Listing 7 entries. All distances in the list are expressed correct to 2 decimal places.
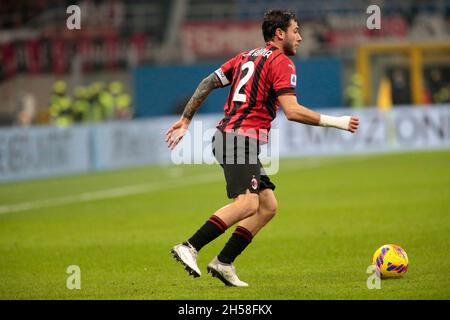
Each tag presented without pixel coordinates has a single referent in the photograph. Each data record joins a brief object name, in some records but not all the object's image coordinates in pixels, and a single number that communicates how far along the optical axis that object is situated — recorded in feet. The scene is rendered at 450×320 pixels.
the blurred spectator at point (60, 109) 102.67
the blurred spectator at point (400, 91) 121.70
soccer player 29.60
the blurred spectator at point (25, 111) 93.61
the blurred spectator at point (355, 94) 117.60
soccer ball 31.30
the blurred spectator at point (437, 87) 126.00
